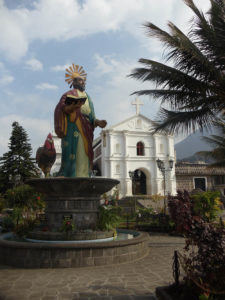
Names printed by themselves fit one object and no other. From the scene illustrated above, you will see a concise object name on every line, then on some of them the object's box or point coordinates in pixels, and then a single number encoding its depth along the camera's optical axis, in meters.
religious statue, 8.70
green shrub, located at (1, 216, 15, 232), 12.49
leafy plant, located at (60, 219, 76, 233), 7.34
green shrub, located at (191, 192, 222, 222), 11.61
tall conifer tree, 31.48
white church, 33.31
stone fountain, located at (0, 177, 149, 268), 6.32
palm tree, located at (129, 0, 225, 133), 7.87
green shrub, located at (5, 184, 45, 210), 12.88
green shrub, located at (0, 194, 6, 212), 18.08
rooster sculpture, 9.39
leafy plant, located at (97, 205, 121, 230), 7.95
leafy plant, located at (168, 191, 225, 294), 3.44
